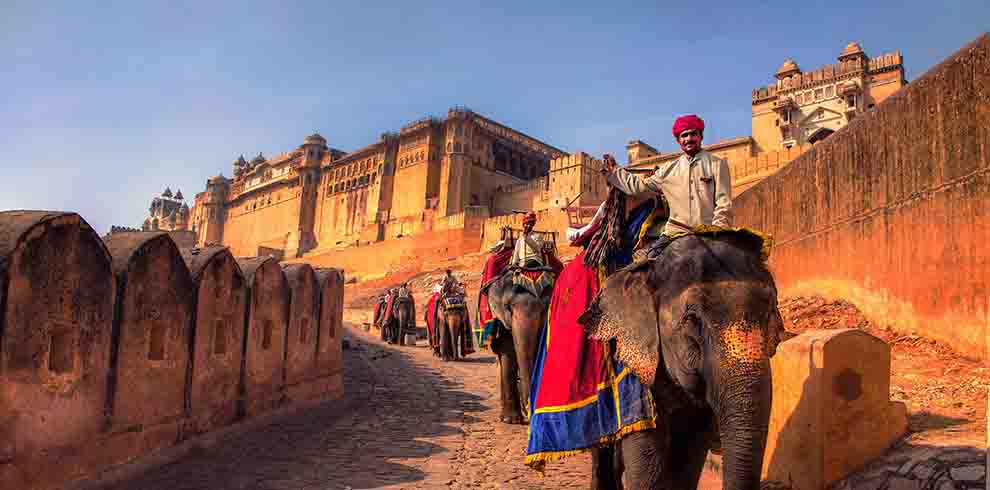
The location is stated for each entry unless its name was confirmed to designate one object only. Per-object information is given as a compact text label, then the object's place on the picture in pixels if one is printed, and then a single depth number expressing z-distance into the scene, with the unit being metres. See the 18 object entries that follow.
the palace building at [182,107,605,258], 63.31
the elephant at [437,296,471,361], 17.23
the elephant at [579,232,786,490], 2.93
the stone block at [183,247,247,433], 7.53
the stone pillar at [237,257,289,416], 8.80
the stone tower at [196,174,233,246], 98.69
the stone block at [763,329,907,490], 4.74
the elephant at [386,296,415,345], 23.39
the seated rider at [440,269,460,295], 18.19
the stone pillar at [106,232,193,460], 6.21
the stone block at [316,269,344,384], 11.50
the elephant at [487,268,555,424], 7.54
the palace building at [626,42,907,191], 49.31
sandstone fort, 4.89
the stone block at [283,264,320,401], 10.18
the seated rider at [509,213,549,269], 8.30
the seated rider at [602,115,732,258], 3.84
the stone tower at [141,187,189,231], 114.51
